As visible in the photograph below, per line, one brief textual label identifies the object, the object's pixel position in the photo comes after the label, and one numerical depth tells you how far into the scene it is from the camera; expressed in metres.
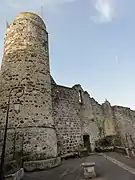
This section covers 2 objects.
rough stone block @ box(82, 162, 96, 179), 5.03
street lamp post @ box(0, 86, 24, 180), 7.68
